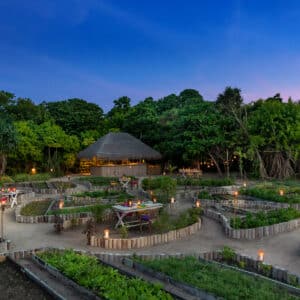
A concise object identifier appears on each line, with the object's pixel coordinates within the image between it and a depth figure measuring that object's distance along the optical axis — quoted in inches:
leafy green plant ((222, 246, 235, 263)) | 300.8
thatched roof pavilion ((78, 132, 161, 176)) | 1136.8
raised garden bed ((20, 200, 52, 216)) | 498.0
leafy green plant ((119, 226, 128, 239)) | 360.8
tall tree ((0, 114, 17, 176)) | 928.0
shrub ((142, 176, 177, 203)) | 585.3
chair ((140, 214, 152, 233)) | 396.5
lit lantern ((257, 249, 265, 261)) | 286.4
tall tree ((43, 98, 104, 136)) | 1348.4
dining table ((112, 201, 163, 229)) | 407.8
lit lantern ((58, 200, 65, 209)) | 528.8
